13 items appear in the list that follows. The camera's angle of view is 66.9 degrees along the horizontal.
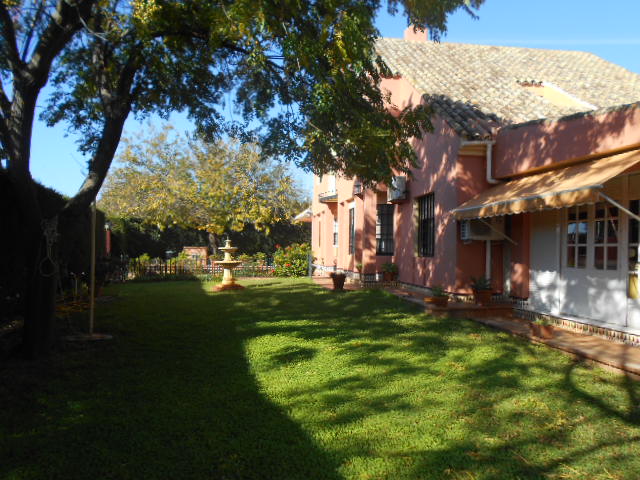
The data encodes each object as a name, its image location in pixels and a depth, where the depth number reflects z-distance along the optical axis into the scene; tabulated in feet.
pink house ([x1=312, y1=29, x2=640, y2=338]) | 25.77
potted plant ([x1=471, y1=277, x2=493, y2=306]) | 34.14
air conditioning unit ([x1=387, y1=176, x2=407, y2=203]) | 48.65
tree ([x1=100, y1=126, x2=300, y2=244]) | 100.37
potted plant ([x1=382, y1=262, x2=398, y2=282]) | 52.54
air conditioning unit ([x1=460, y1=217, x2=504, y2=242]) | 34.78
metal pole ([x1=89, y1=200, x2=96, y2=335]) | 27.04
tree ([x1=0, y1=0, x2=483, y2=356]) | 23.16
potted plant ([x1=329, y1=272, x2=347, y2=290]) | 53.47
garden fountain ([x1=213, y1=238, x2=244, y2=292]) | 57.57
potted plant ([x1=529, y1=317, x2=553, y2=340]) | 25.91
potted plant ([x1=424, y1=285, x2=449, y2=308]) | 35.01
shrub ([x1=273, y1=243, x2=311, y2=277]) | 81.25
